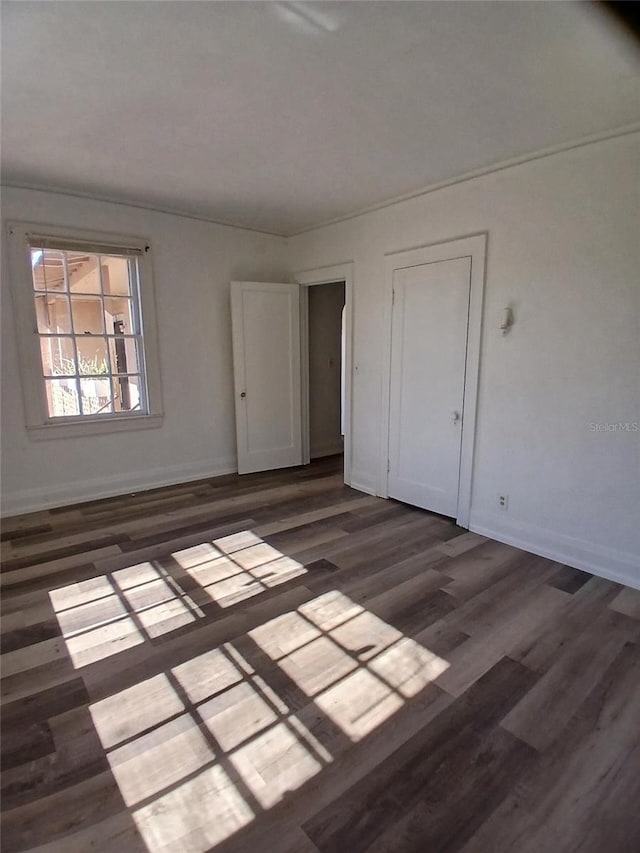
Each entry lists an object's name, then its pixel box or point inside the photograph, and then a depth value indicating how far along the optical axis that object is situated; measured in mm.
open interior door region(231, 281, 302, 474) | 4711
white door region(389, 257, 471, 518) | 3412
